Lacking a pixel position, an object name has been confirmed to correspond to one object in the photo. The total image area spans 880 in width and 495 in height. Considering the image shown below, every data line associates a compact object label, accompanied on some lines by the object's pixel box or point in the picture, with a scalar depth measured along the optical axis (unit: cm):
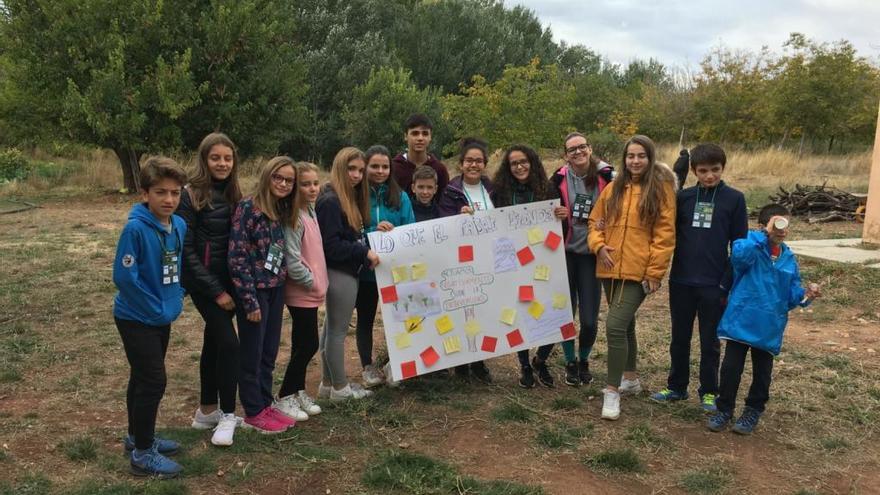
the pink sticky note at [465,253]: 488
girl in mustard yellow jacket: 439
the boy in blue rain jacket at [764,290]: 410
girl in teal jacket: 460
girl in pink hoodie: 415
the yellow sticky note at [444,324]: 485
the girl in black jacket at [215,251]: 373
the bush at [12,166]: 2222
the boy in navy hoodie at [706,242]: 435
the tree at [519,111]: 2328
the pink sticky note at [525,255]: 496
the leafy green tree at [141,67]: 1723
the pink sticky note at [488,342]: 496
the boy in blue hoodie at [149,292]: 339
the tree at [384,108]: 2792
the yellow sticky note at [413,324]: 479
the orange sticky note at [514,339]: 497
